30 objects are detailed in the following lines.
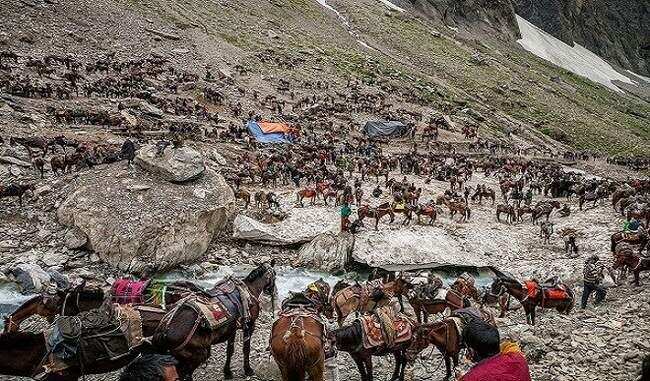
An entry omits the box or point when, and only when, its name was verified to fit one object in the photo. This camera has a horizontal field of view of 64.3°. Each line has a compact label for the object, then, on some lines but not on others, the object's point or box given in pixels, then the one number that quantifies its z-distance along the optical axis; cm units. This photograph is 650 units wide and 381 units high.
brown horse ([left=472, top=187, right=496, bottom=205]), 2675
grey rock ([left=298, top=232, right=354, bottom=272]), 1602
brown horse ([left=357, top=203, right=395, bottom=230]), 1986
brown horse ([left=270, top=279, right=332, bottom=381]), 691
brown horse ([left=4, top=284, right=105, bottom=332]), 825
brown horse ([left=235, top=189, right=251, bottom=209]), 2069
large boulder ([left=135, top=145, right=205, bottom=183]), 1745
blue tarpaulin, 3359
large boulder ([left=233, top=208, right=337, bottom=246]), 1738
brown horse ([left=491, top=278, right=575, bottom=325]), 1091
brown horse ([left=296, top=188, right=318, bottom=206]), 2245
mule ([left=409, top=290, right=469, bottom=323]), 1063
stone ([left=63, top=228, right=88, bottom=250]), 1500
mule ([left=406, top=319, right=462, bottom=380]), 789
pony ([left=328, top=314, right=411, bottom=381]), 771
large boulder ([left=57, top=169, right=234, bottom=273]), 1484
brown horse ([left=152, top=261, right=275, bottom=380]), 686
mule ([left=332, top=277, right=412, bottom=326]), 1011
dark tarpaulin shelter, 4181
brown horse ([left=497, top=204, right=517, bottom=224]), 2289
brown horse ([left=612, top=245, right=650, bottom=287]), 1264
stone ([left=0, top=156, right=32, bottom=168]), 1930
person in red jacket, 446
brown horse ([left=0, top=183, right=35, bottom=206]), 1627
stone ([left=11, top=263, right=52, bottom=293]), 1249
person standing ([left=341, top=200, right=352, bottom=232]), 1875
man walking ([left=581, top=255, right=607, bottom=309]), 1170
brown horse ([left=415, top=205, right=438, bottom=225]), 2100
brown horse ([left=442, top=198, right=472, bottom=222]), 2256
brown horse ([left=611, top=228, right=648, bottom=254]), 1527
